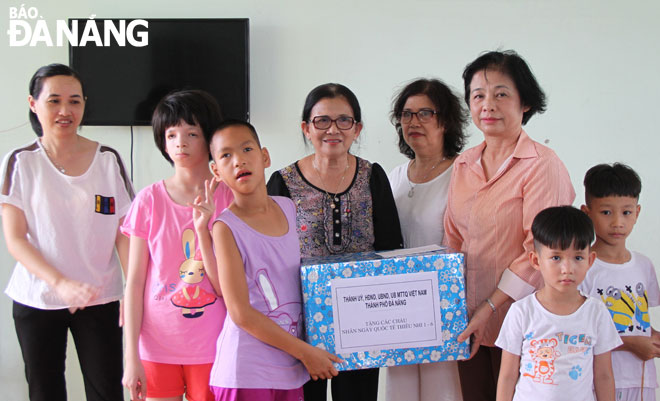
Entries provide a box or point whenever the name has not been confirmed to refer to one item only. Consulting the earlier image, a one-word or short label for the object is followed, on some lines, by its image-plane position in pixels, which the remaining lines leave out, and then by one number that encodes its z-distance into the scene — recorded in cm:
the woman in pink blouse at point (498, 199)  154
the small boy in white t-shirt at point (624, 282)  162
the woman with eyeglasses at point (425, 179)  181
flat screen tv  264
